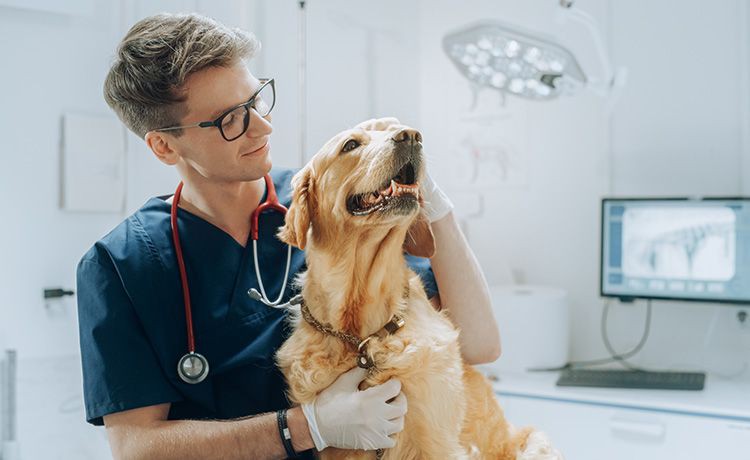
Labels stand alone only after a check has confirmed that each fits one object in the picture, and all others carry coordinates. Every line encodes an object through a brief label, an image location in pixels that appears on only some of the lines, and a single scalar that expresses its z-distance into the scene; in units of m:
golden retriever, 1.19
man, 1.22
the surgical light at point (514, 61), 2.13
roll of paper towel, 2.68
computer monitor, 2.47
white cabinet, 2.13
